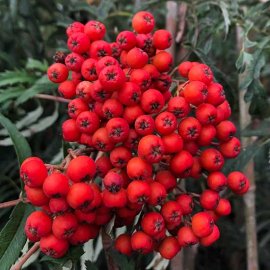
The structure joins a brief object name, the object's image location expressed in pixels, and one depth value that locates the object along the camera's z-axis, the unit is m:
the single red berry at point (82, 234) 0.17
